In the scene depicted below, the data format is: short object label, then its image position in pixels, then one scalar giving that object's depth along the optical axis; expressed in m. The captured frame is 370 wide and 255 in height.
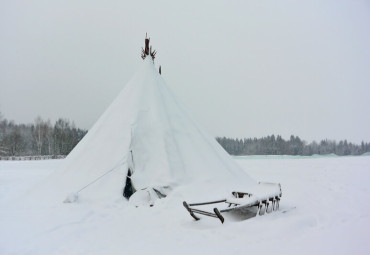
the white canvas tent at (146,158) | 7.79
